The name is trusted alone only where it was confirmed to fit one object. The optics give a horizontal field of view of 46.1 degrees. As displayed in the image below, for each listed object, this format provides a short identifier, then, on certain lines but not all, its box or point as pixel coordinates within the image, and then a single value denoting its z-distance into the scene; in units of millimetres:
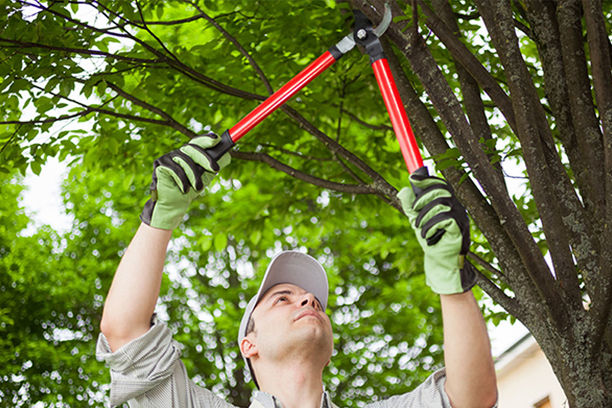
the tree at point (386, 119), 2939
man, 2043
